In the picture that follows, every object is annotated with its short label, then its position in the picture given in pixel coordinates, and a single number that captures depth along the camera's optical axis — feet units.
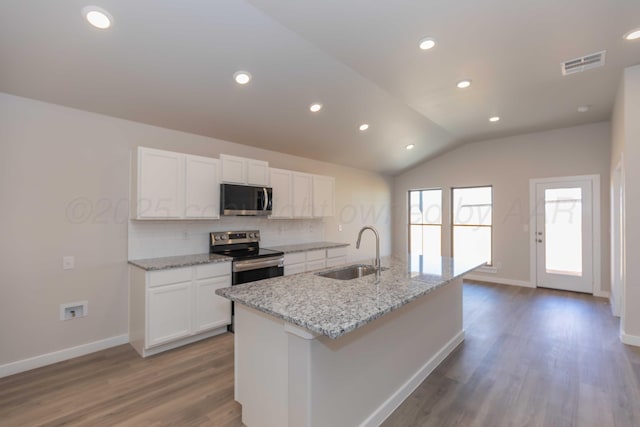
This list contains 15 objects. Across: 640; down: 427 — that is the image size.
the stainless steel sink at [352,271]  8.87
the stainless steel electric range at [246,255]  11.59
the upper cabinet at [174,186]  10.08
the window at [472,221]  20.51
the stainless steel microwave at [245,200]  12.03
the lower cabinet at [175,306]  9.61
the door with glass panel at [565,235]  16.80
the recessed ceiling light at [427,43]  8.73
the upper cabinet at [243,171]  12.25
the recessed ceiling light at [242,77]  9.61
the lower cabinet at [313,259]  13.70
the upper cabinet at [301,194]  14.56
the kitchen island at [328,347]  5.03
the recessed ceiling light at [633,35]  8.47
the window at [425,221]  22.89
